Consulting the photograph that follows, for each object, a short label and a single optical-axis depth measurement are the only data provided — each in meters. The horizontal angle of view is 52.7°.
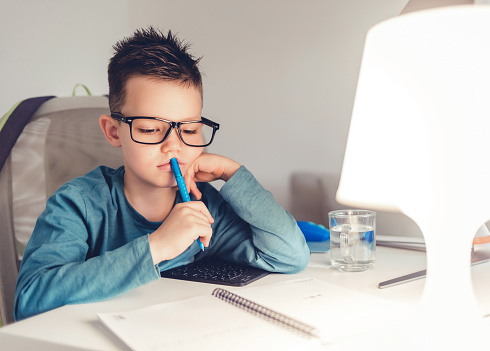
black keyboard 0.82
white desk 0.59
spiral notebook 0.51
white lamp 0.44
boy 0.77
